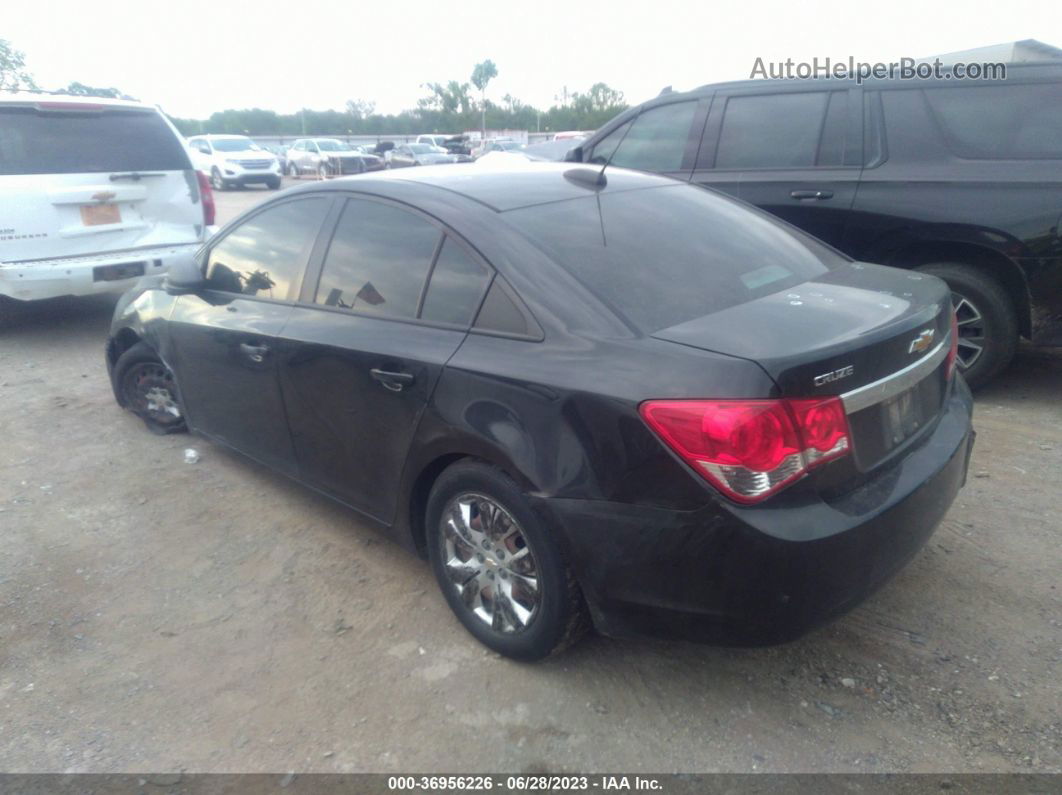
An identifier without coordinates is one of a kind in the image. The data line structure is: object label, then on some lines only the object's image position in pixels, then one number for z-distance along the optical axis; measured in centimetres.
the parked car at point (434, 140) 4025
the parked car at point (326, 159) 3069
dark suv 452
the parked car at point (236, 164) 2731
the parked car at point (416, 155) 3183
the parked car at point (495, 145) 3007
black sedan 221
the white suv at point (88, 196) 614
